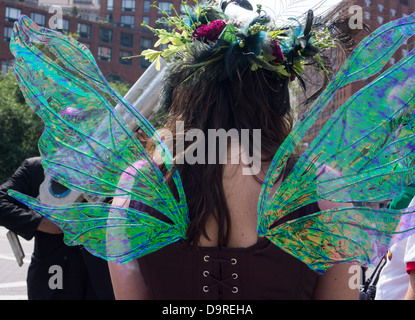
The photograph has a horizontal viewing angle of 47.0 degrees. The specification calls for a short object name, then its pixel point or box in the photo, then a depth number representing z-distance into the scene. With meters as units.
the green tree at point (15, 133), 24.05
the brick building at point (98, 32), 40.06
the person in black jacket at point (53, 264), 2.81
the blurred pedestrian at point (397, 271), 1.97
